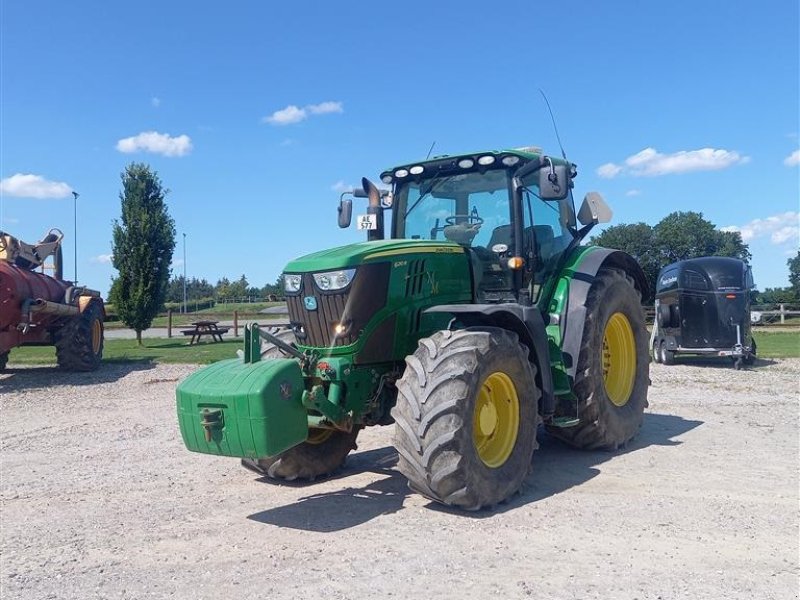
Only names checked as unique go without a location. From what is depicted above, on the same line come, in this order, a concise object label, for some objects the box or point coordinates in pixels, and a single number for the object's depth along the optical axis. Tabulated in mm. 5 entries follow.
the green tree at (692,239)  61094
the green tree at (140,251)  23578
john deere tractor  4641
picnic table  23006
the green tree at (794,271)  71375
